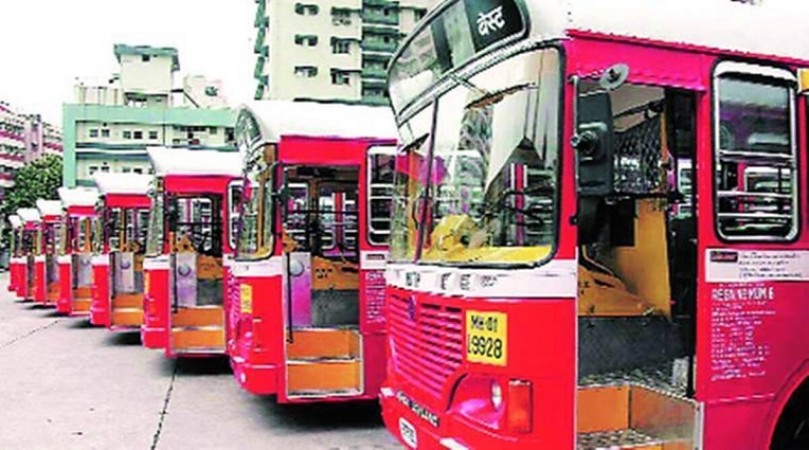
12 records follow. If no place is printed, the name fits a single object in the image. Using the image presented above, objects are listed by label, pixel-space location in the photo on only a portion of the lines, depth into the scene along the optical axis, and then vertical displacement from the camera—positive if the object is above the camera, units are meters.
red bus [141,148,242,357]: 10.52 -0.25
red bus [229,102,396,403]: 7.34 -0.16
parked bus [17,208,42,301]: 19.95 -0.43
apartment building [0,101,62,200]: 66.19 +7.82
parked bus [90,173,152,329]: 13.16 -0.31
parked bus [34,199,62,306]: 18.17 -0.54
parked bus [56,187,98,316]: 15.78 -0.39
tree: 49.75 +2.69
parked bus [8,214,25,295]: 21.54 -0.53
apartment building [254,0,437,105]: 47.97 +10.85
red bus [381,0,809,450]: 3.87 -0.01
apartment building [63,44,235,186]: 46.59 +5.70
